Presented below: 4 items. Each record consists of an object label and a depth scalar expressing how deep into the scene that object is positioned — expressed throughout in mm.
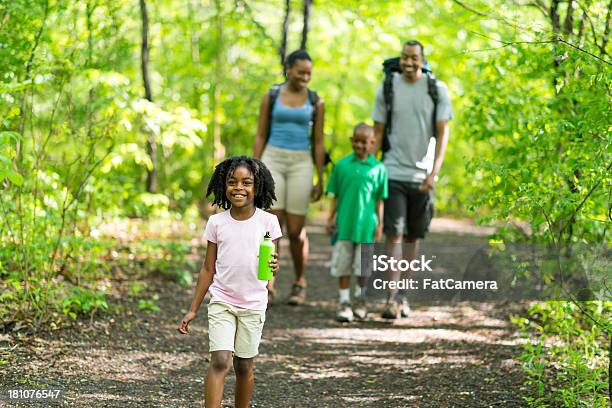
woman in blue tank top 13477
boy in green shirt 13000
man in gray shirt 13115
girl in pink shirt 7691
